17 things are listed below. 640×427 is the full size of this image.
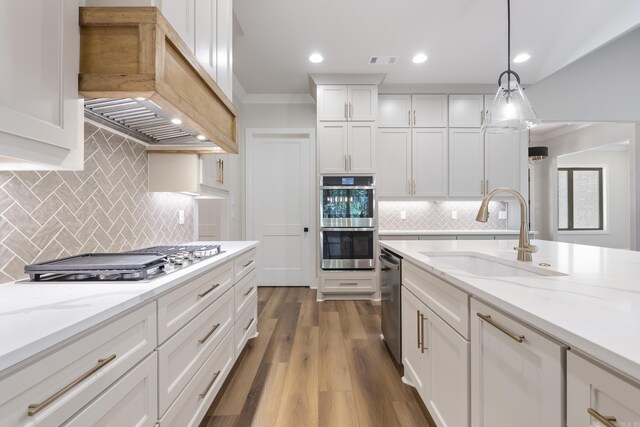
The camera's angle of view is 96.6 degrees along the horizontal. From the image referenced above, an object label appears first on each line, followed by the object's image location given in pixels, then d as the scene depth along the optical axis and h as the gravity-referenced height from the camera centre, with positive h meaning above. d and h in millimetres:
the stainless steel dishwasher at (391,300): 2039 -655
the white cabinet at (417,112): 4016 +1459
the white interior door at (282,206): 4332 +132
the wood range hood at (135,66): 1046 +579
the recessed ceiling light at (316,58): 3268 +1831
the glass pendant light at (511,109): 1972 +751
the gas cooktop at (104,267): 1080 -211
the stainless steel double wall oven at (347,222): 3707 -92
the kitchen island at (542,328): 556 -301
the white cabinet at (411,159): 4012 +792
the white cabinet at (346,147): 3754 +896
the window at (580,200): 6816 +389
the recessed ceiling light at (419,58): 3283 +1843
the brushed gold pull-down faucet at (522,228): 1391 -60
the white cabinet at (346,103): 3766 +1481
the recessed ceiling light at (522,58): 3355 +1890
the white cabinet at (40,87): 770 +384
